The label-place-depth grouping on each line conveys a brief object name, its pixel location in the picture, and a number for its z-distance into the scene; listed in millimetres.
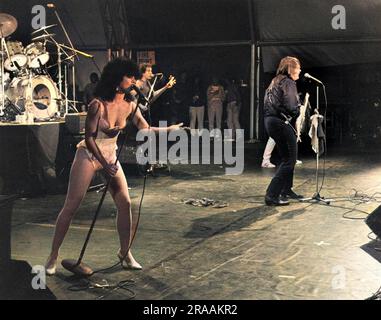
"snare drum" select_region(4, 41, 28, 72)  13042
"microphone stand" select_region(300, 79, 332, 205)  8578
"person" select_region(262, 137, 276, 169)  11858
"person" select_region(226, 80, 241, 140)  16906
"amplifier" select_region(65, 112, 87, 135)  9930
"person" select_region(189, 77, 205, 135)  17484
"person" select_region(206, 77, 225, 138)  17000
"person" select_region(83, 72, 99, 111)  16297
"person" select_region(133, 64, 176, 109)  9514
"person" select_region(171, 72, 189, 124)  17641
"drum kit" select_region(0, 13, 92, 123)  11420
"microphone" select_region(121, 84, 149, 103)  5129
